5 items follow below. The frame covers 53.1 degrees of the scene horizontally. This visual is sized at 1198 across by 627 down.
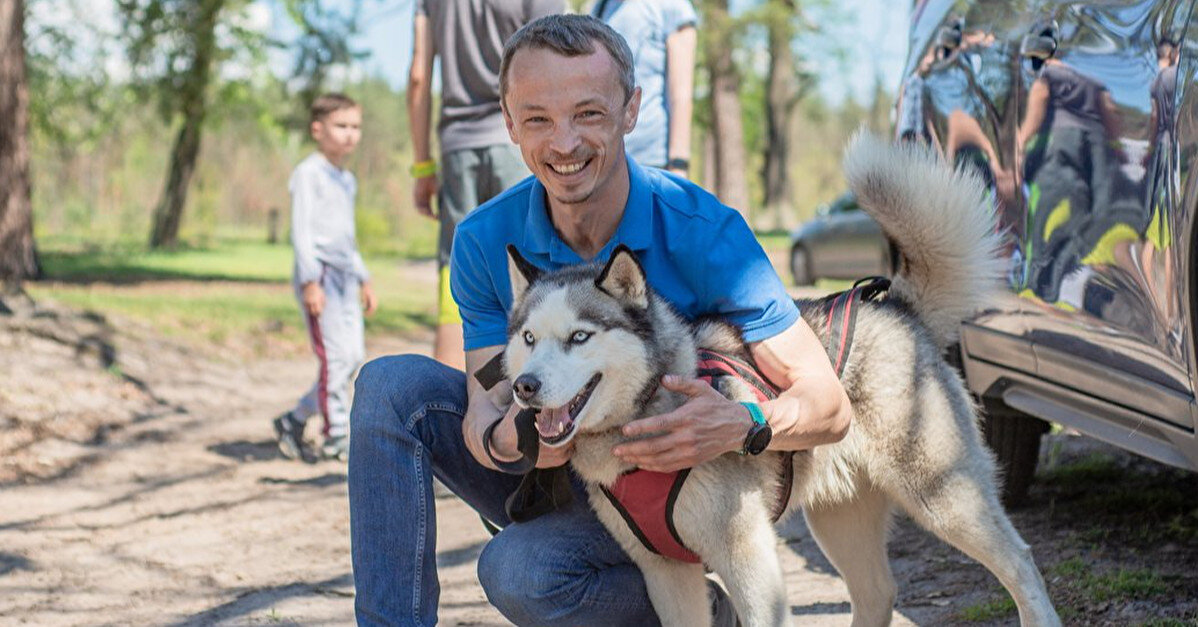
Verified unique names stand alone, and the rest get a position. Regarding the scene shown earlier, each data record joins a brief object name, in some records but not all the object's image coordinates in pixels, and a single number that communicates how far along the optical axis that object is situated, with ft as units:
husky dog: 8.55
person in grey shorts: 15.43
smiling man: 8.56
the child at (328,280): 20.56
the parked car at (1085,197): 9.41
